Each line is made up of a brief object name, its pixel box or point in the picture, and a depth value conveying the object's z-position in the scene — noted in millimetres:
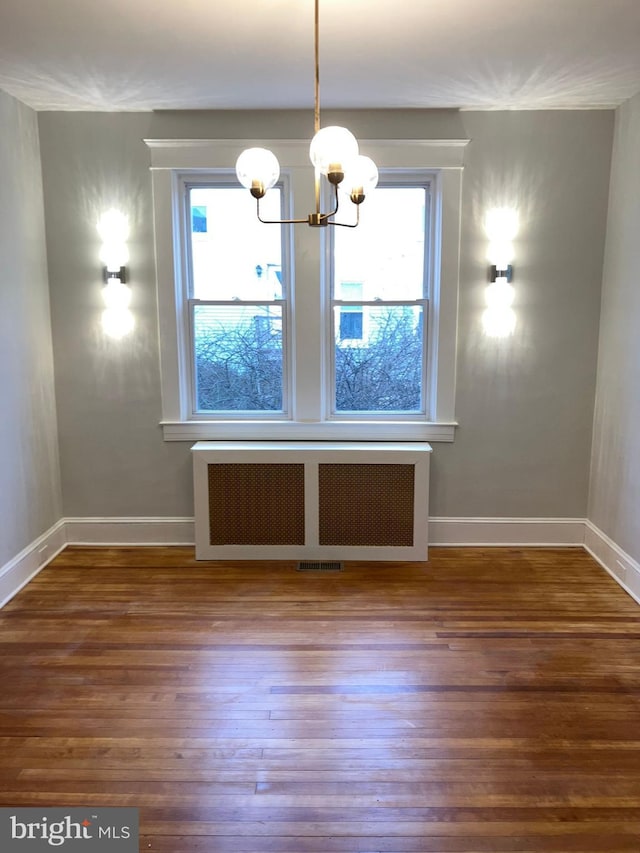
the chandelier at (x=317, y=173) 1800
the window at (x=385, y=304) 3734
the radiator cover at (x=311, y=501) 3629
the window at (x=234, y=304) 3748
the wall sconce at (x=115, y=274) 3625
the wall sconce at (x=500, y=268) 3596
